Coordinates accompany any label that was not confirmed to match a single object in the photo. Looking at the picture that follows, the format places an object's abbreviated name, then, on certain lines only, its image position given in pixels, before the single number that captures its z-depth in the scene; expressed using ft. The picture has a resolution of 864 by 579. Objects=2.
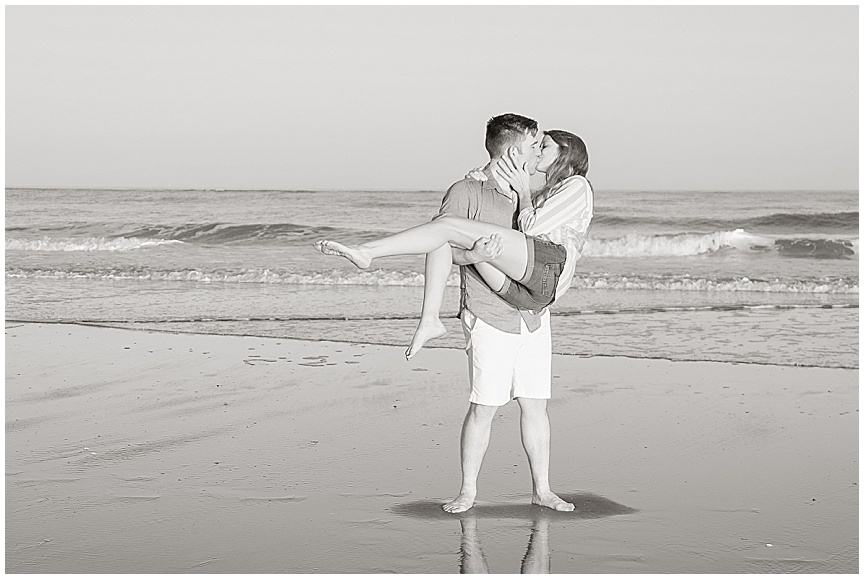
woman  13.33
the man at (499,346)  14.06
